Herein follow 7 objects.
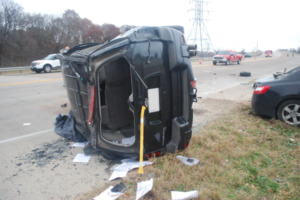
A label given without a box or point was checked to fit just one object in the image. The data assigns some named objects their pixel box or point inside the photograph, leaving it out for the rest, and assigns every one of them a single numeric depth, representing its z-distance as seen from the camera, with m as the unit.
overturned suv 2.97
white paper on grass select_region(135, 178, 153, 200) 2.67
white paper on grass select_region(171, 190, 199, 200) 2.61
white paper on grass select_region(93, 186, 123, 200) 2.68
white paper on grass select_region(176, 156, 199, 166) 3.37
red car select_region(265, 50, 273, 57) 56.72
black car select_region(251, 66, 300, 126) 4.78
